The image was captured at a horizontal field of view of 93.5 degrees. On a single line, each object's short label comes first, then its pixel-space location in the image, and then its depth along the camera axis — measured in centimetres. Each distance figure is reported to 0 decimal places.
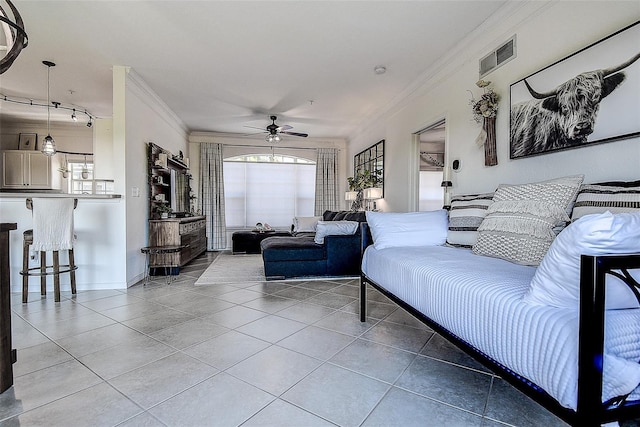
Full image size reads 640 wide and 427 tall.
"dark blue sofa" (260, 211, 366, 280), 404
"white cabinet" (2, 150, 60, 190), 577
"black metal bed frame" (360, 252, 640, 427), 74
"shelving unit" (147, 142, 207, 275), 442
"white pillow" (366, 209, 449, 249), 237
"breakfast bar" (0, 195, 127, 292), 340
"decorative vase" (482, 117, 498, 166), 274
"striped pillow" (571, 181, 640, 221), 141
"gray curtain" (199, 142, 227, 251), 712
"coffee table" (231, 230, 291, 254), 640
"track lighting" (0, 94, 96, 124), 469
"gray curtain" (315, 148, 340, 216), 765
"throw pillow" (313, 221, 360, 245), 408
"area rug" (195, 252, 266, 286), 402
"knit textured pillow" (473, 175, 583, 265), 161
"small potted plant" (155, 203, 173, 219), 465
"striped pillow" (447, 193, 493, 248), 227
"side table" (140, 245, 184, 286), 416
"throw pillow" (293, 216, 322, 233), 591
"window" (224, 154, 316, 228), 754
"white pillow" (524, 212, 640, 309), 80
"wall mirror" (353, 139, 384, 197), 546
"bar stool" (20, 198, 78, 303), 298
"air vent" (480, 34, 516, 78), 258
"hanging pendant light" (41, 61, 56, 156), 445
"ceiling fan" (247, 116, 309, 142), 542
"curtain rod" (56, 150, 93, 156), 612
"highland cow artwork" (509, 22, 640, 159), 171
